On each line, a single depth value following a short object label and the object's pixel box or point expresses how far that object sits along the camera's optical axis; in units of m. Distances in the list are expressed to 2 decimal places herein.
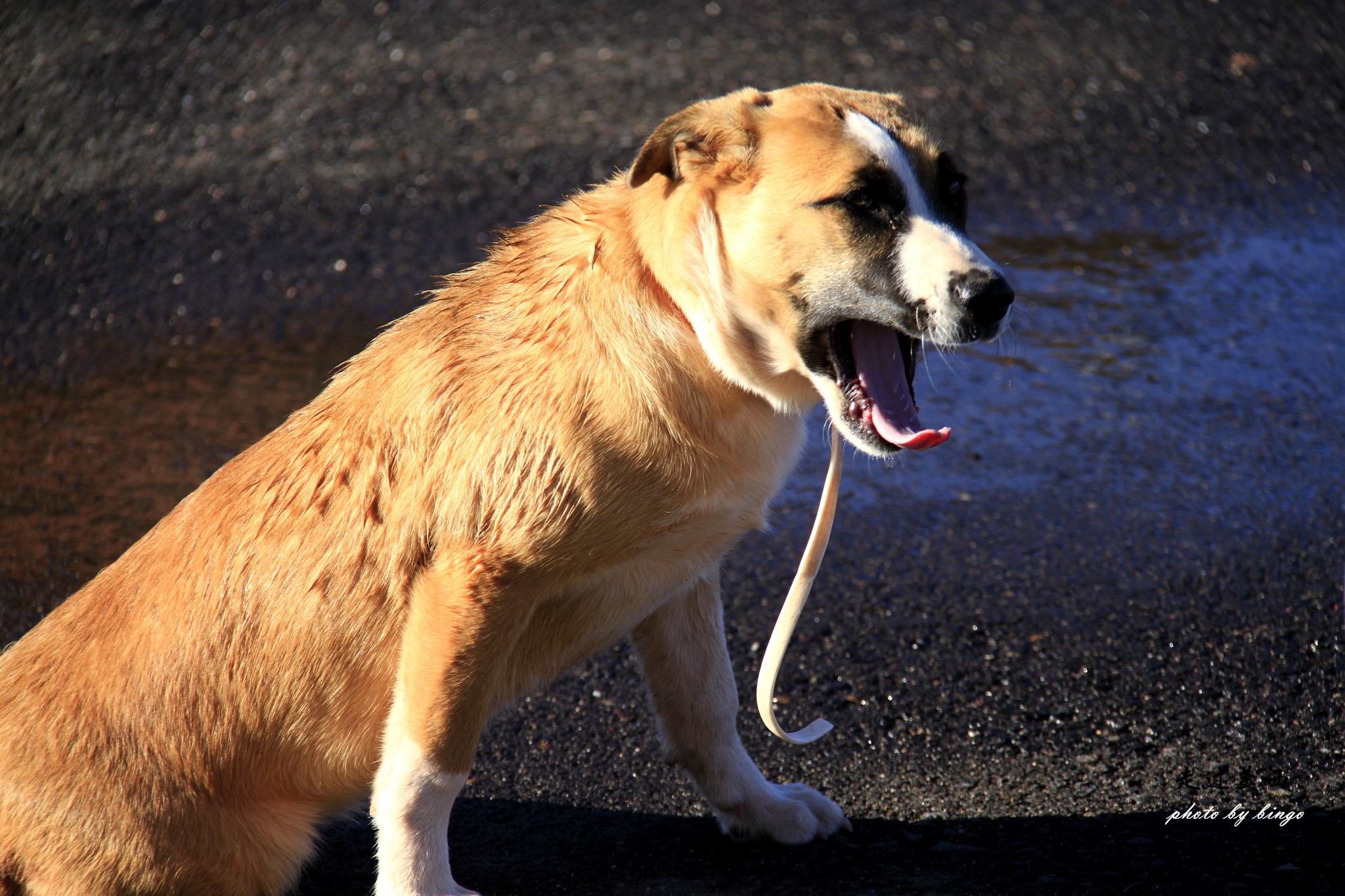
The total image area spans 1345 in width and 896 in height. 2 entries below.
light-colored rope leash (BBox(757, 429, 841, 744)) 5.73
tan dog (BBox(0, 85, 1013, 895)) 5.07
